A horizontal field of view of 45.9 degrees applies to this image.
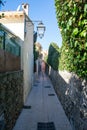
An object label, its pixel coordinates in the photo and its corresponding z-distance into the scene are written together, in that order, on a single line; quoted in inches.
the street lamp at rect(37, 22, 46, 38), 206.6
